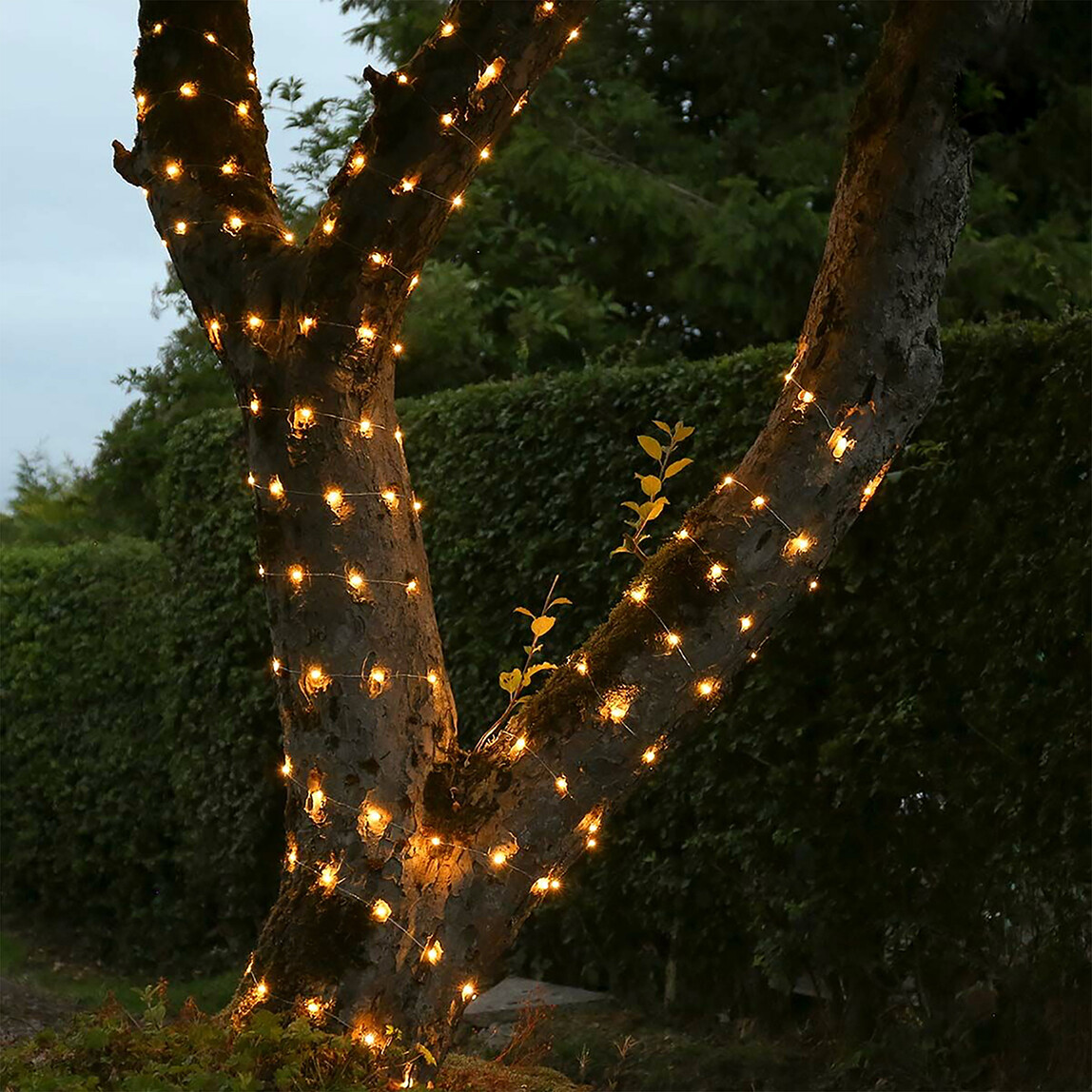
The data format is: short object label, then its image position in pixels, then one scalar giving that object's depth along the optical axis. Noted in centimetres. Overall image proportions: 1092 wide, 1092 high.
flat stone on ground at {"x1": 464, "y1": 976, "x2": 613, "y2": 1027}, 550
